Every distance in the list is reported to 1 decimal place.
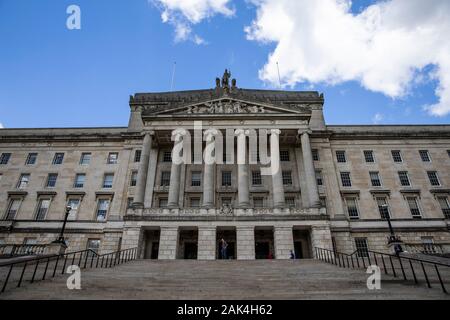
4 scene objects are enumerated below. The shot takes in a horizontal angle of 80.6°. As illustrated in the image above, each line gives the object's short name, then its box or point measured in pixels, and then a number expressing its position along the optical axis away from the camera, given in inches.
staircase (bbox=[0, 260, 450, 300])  357.4
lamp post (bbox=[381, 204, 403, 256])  746.4
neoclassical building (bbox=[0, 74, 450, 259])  1071.6
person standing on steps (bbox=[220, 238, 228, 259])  898.1
